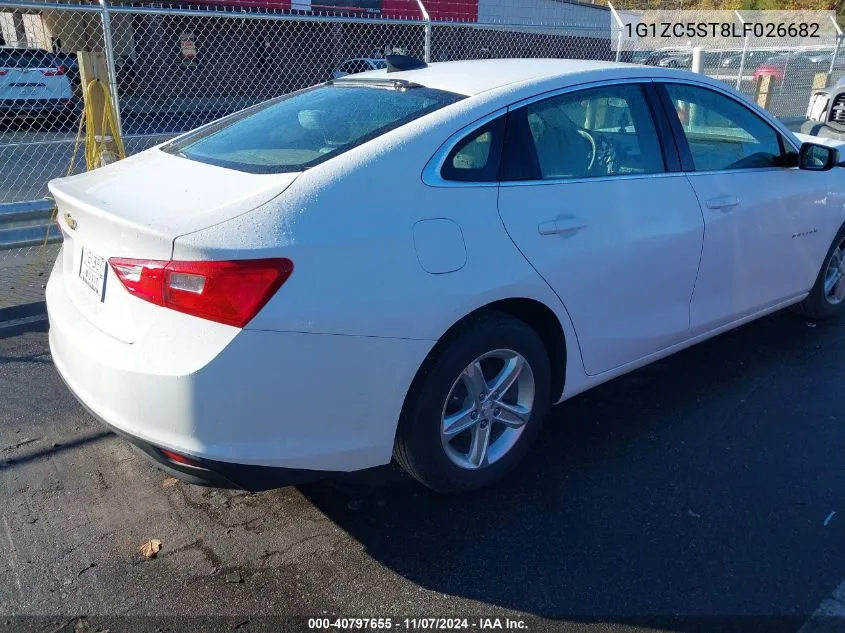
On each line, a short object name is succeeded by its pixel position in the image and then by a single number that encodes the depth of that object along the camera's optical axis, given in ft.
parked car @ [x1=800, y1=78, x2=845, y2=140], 27.12
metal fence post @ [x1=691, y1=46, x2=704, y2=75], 33.65
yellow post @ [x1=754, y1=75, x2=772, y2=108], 40.93
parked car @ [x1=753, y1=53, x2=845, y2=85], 46.44
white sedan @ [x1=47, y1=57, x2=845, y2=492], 8.03
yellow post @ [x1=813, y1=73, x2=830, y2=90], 42.36
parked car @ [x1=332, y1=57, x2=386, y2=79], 60.64
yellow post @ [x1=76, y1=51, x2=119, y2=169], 19.75
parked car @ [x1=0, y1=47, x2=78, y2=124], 37.96
